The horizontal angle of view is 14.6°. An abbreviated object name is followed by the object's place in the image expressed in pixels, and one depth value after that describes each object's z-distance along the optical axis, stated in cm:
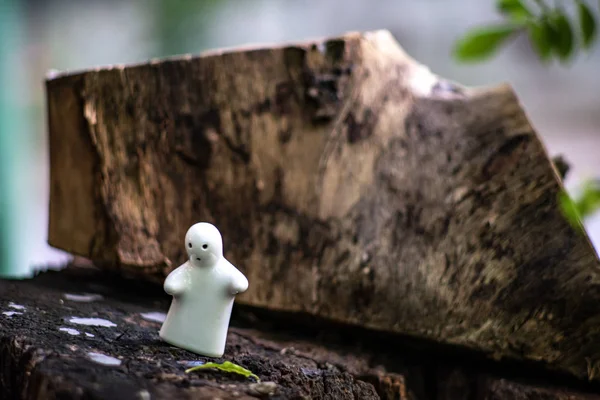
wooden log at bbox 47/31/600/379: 161
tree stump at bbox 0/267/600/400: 142
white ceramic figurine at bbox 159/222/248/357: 150
